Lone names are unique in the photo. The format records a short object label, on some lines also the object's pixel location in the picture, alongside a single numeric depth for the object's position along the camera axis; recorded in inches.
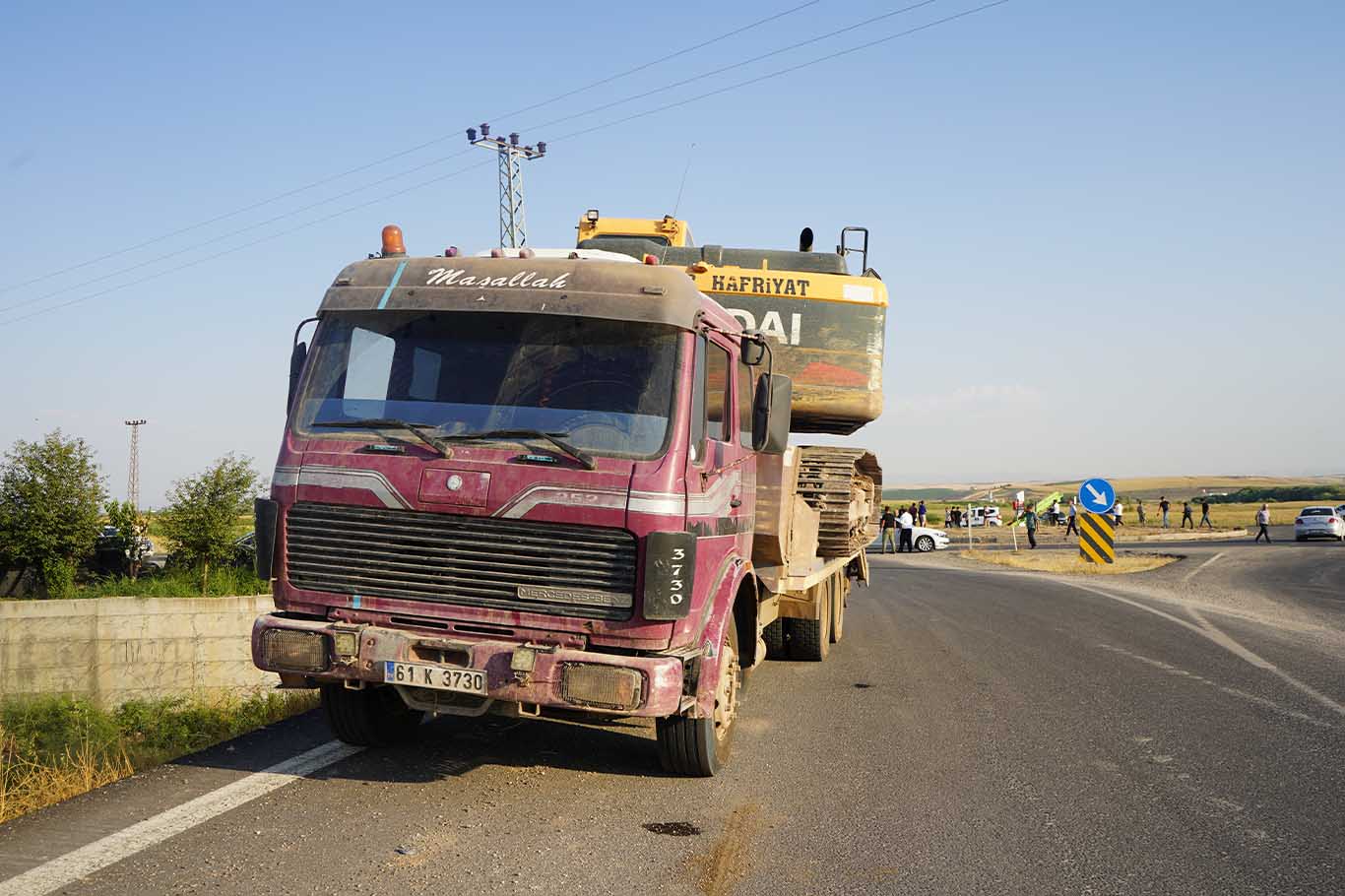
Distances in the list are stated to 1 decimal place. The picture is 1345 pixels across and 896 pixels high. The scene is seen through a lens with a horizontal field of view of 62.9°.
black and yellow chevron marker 999.0
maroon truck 199.8
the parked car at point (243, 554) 800.3
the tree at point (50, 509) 808.3
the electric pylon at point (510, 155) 1298.0
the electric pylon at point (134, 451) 2476.4
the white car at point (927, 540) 1722.4
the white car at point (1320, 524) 1759.4
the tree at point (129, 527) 833.5
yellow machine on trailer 373.1
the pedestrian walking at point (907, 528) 1690.5
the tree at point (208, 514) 775.7
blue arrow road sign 870.4
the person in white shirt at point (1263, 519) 1668.3
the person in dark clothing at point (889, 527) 1763.0
